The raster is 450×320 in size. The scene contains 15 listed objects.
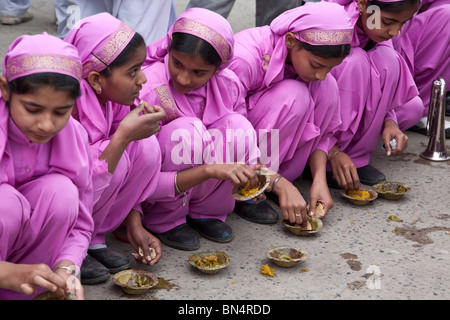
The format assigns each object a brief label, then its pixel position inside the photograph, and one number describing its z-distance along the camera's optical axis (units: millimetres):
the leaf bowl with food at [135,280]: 2928
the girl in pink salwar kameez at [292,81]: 3625
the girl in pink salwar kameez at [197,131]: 3283
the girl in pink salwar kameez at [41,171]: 2480
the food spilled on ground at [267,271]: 3204
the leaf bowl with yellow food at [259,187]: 3330
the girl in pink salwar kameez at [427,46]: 4832
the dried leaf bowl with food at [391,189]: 4020
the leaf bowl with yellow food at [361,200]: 3936
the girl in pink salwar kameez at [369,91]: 4023
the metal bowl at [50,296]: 2496
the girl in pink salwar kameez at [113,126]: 2971
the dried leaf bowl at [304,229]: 3574
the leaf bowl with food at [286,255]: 3240
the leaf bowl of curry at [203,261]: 3127
